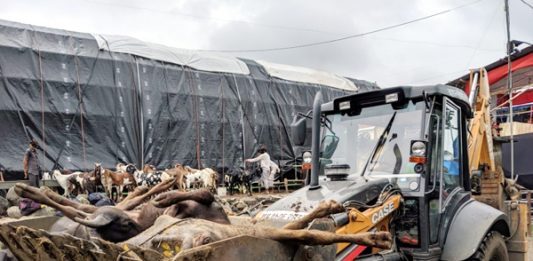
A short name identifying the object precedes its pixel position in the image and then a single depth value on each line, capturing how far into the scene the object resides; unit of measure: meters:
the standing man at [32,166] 15.55
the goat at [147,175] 17.09
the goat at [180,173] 17.48
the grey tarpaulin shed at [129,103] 17.75
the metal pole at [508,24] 13.17
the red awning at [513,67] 17.39
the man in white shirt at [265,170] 19.55
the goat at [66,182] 16.58
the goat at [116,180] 16.72
